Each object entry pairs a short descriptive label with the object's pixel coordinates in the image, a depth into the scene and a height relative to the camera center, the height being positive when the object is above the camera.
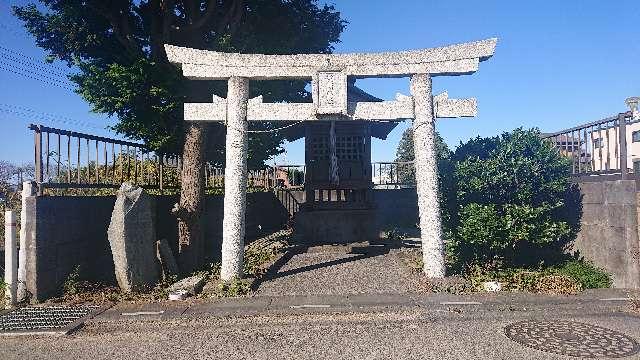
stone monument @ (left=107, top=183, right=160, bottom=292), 8.12 -1.08
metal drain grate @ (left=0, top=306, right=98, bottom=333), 6.19 -2.19
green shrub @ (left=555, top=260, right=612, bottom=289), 7.96 -1.94
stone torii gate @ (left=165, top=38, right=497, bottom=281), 8.88 +1.95
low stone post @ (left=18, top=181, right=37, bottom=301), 7.34 -0.95
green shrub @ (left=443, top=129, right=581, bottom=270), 8.41 -0.48
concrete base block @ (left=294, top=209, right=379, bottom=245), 14.11 -1.46
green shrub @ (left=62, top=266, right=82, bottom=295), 7.96 -1.95
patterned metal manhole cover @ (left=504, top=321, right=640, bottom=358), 5.15 -2.25
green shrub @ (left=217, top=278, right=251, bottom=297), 8.06 -2.15
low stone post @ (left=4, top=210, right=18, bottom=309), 7.29 -1.33
